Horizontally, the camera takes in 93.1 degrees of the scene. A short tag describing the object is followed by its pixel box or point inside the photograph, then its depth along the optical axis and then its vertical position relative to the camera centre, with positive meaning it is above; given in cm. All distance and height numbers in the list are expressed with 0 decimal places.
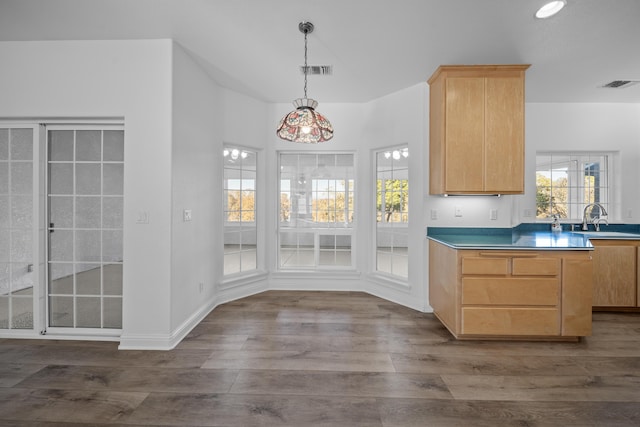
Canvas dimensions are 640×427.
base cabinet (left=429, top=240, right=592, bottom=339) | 286 -78
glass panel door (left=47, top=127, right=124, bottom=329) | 294 -10
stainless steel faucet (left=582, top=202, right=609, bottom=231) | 421 -8
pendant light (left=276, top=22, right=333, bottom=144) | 233 +66
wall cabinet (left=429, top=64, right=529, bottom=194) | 329 +91
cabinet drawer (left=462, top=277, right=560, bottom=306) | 287 -75
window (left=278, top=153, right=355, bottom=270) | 462 +6
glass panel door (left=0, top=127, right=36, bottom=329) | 294 -6
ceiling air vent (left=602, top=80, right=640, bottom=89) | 363 +157
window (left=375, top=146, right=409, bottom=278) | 415 +1
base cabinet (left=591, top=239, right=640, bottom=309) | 375 -76
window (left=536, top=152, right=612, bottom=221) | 448 +44
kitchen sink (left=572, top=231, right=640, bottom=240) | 375 -28
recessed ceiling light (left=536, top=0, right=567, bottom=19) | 229 +158
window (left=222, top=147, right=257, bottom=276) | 417 +1
